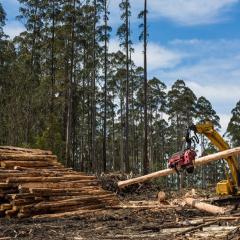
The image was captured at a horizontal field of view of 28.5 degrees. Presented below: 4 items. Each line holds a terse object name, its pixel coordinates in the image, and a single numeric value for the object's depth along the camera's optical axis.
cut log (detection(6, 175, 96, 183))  13.76
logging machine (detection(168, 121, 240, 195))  11.40
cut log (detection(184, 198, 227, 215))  11.89
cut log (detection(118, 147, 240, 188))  12.16
